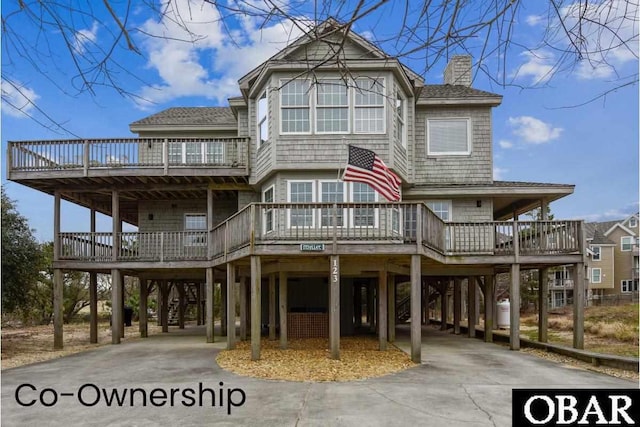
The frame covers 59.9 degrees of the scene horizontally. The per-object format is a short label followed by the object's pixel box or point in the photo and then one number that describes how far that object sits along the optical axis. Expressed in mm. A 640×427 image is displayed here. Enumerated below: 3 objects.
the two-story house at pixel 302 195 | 14156
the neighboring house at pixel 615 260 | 54906
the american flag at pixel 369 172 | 13109
